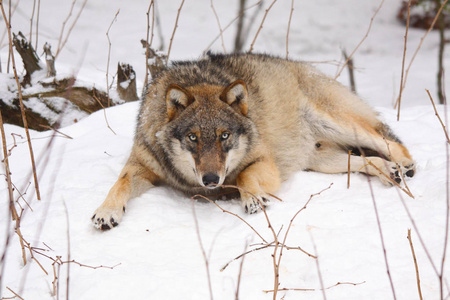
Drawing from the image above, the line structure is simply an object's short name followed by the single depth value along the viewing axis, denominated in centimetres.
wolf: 704
